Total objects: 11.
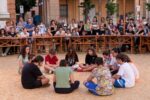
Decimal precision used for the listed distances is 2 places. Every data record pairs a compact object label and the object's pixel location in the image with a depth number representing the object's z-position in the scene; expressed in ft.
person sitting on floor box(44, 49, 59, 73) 26.61
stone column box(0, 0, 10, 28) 45.14
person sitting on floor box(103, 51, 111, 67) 25.37
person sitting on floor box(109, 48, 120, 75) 23.74
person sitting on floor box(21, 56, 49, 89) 20.71
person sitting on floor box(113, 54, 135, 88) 20.98
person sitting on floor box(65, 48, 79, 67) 27.44
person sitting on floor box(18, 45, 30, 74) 25.62
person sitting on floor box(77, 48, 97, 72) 26.78
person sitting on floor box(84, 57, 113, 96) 19.25
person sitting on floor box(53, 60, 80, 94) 19.71
